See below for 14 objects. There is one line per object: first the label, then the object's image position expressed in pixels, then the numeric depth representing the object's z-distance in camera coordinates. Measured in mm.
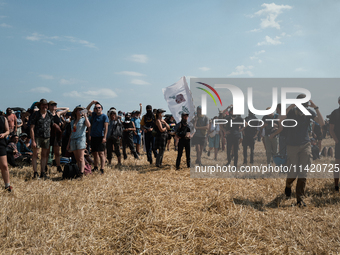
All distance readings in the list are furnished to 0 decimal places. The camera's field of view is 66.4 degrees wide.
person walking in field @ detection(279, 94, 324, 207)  6160
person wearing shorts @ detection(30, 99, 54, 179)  8180
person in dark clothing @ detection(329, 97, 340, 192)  7345
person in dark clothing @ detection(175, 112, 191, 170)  10273
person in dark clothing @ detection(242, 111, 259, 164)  10922
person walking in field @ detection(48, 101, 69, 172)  9206
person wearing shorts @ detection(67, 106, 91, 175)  8156
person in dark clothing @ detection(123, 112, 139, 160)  12141
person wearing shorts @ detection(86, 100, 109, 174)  9000
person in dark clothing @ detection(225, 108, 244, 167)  10875
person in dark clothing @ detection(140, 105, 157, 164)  11336
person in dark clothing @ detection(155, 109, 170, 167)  10303
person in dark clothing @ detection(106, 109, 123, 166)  10484
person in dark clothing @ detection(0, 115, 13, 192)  6477
